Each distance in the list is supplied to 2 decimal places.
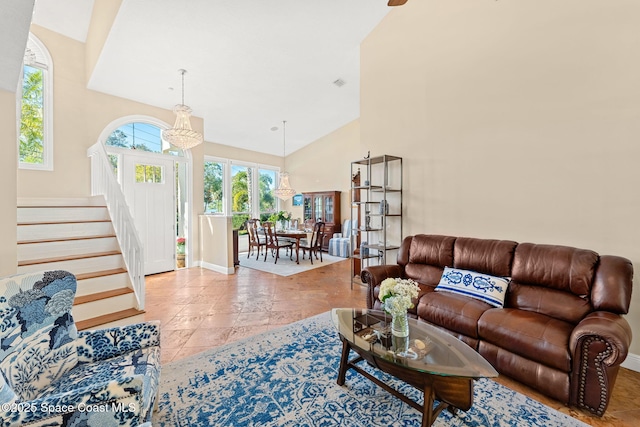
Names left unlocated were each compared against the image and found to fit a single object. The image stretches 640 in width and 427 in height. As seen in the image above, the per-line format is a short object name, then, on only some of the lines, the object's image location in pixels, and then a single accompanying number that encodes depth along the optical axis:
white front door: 4.85
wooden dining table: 6.20
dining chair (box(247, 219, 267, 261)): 6.78
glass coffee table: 1.46
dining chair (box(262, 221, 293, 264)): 6.34
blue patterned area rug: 1.66
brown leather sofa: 1.69
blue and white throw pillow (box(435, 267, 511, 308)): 2.46
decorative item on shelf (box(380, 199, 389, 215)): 3.96
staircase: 2.55
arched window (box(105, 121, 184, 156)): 4.72
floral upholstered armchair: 0.98
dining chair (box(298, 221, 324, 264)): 6.31
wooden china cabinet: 7.80
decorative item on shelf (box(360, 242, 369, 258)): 4.29
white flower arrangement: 1.78
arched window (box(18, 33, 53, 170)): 3.92
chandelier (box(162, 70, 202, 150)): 4.04
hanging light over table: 6.99
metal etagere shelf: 4.05
